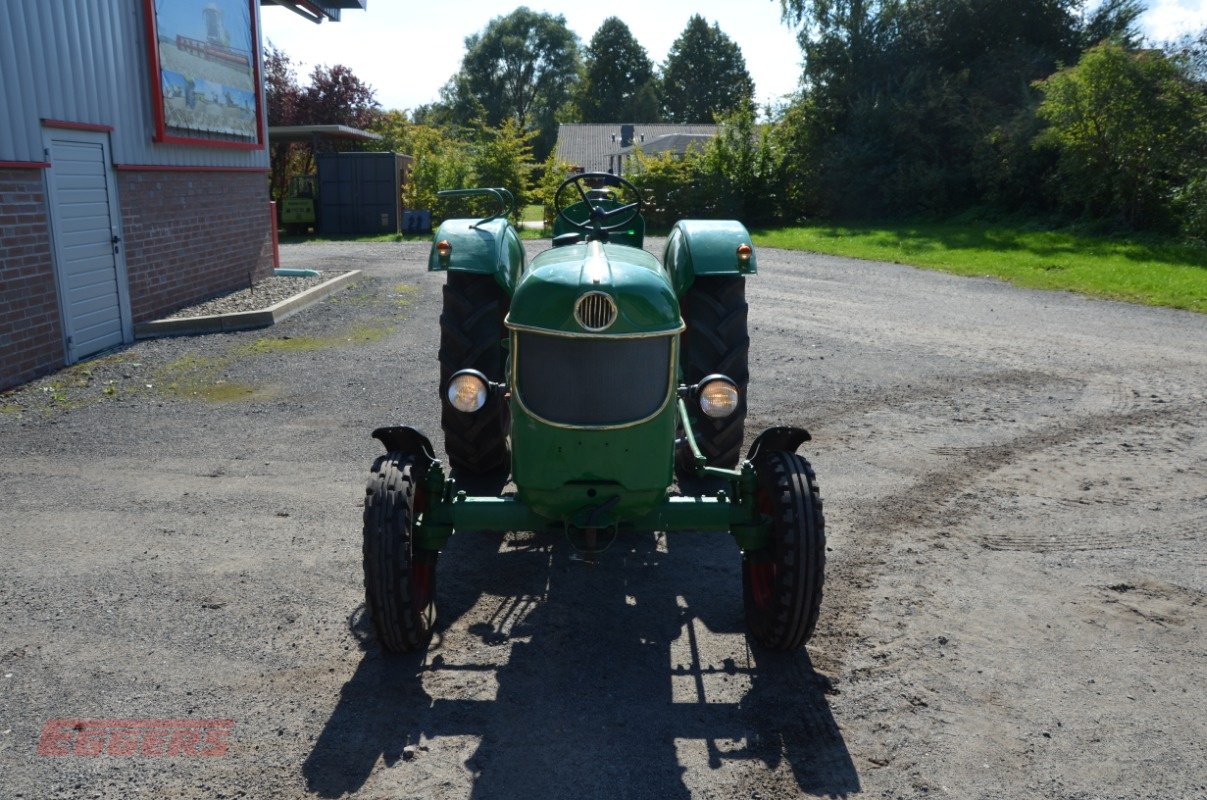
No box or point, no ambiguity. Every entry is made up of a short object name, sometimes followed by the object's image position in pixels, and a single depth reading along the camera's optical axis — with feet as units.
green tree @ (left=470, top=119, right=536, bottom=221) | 86.69
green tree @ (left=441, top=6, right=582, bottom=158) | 239.71
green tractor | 12.53
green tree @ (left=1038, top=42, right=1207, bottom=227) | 62.03
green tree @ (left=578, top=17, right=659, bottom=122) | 224.74
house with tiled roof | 156.15
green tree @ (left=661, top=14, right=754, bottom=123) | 224.33
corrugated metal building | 29.68
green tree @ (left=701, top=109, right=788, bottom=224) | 86.12
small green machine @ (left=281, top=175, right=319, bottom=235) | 83.15
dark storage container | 82.12
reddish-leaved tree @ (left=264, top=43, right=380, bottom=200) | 105.09
